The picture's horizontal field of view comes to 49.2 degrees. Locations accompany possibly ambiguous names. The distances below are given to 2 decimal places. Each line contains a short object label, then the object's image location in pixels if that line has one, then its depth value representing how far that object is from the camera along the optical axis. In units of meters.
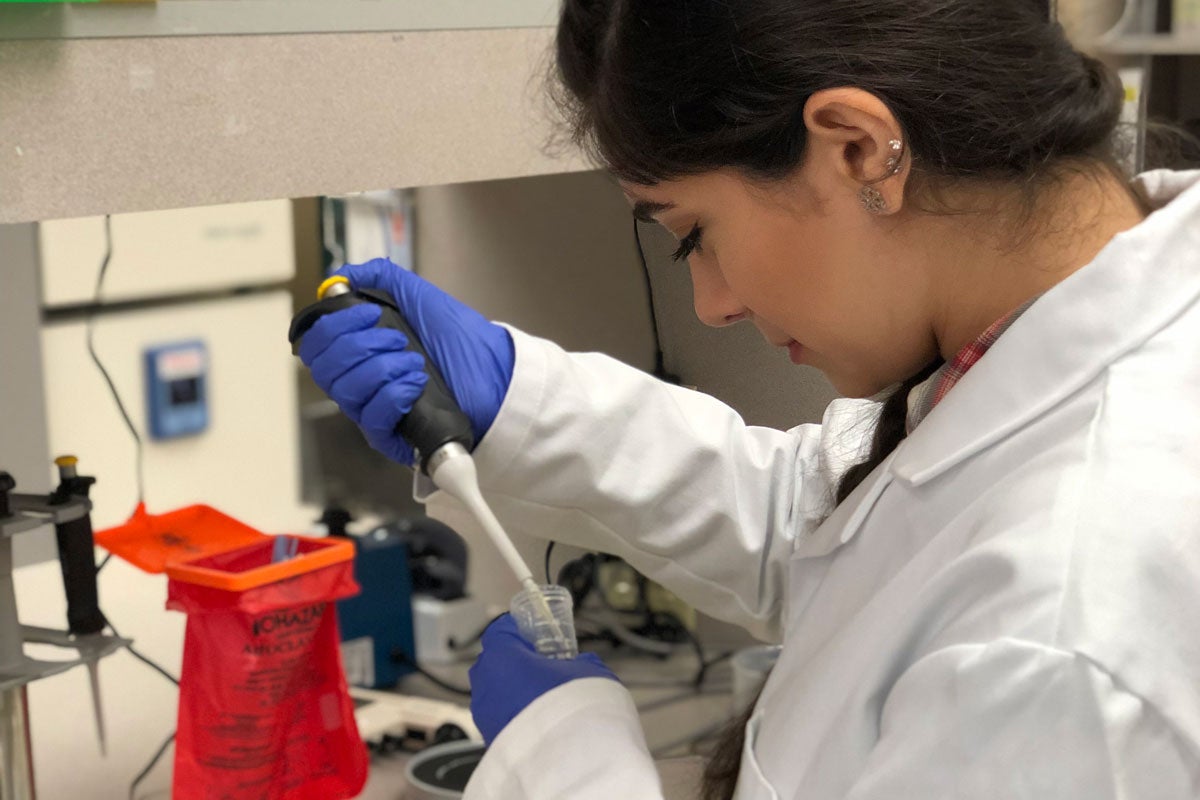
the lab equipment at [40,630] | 1.05
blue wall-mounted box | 2.29
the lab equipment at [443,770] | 1.23
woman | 0.67
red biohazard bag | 1.05
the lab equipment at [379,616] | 1.58
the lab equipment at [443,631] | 1.68
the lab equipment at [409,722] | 1.40
